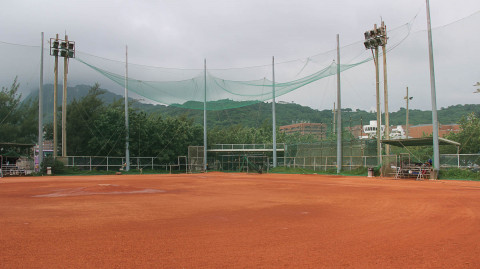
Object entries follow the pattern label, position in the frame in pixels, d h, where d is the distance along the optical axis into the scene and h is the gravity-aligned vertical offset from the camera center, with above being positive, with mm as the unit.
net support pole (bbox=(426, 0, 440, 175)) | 23039 +2916
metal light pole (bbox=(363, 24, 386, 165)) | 29047 +8631
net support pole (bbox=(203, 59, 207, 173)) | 39212 +3705
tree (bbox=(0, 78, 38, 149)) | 41938 +3558
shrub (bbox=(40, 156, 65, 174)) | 33344 -1801
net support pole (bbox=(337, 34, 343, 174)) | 31970 +1420
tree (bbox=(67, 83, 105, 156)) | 40469 +2160
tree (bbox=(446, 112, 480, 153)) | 36494 +1115
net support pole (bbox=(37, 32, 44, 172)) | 32750 +2206
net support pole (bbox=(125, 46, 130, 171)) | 39031 +787
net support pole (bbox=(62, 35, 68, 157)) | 34156 +4525
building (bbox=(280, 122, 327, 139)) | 98562 +5426
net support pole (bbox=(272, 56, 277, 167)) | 39875 +2028
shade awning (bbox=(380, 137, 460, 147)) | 24041 +184
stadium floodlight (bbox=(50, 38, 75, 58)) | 34156 +9657
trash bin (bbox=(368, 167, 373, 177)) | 26712 -2101
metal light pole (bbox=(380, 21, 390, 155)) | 28328 +5499
